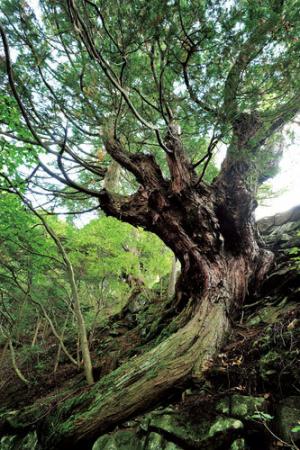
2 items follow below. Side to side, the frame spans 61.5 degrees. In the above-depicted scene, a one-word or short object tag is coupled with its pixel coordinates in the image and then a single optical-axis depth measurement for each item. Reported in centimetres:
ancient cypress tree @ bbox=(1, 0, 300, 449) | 296
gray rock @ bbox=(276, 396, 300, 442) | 198
